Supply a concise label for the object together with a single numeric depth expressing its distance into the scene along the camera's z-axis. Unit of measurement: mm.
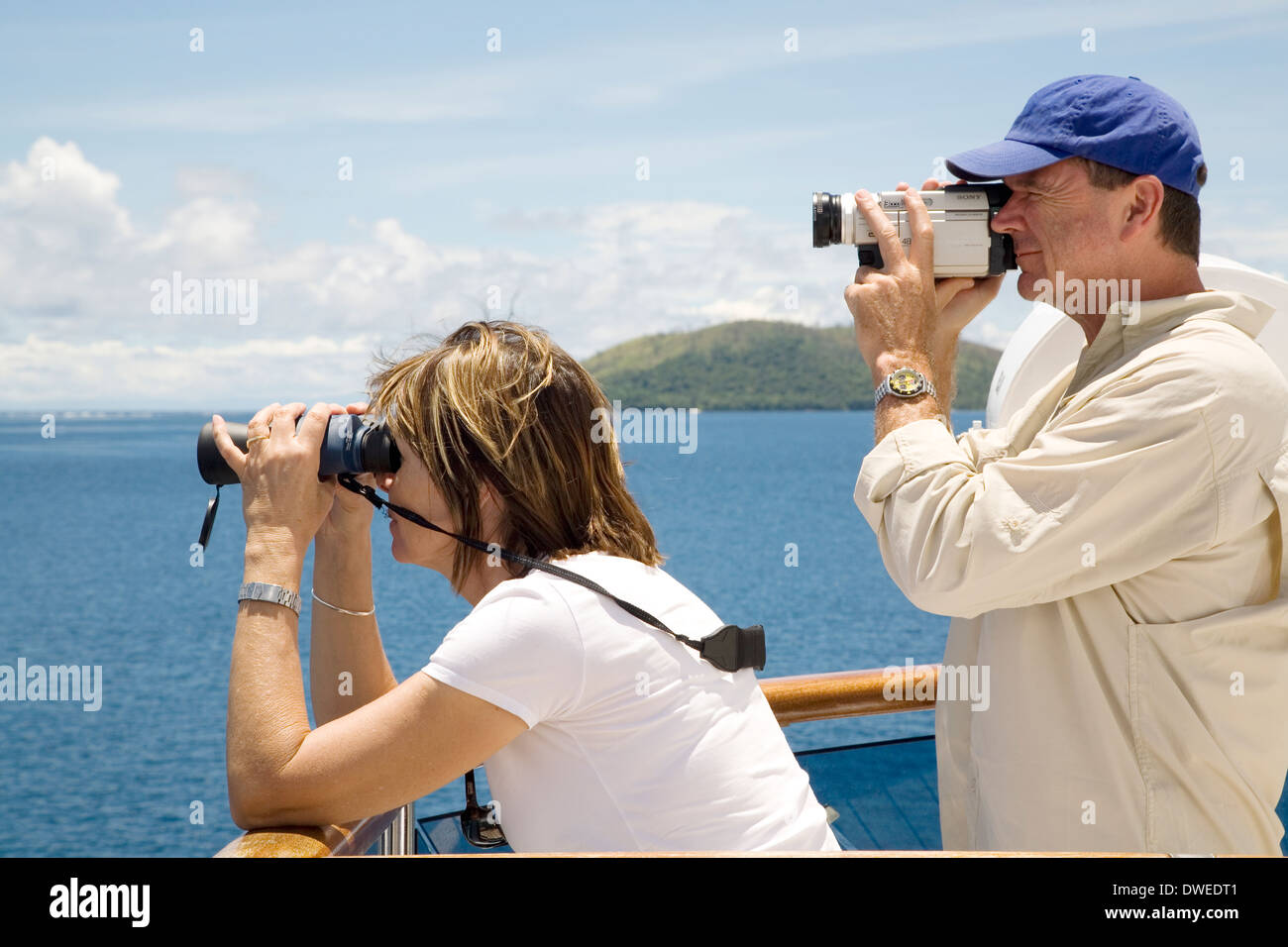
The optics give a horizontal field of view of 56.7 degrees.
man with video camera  1337
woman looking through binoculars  1304
